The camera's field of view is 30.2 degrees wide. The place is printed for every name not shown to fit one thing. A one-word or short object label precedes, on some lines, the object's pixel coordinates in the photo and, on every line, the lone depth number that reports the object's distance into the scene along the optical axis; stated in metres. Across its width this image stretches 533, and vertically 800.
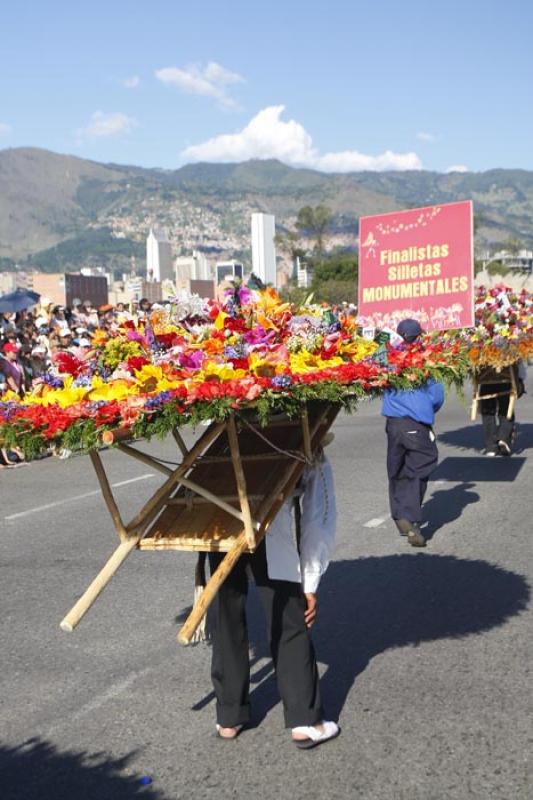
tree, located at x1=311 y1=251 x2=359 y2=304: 102.25
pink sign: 10.06
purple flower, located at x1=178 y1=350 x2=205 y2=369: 4.05
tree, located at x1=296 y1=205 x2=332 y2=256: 127.25
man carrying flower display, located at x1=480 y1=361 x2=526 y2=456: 12.59
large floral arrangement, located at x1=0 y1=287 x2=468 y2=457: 3.77
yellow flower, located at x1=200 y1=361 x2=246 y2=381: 3.89
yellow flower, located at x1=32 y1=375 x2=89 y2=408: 3.91
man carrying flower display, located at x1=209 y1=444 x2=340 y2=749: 4.37
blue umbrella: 22.17
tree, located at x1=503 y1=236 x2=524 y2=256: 182.30
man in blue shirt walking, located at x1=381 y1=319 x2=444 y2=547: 8.23
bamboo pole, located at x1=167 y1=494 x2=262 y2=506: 4.47
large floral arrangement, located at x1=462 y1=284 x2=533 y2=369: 11.88
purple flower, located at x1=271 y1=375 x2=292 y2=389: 3.89
